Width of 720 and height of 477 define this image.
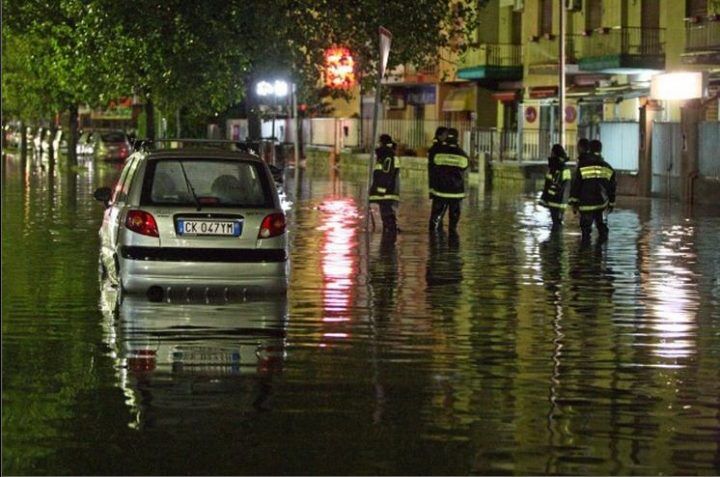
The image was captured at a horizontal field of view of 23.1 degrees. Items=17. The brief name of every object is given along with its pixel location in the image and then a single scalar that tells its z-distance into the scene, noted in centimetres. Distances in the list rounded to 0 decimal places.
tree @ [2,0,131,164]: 3494
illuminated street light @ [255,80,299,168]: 3275
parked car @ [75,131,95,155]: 7781
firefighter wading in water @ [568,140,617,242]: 2522
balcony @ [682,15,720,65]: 4312
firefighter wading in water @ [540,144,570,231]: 2753
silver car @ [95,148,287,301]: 1469
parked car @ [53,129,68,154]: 8246
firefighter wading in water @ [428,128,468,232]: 2609
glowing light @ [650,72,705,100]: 3791
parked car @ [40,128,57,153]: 8669
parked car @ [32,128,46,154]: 9019
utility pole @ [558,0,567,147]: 4000
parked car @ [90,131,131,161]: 7094
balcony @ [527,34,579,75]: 5319
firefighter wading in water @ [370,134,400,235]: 2545
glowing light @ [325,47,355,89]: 3192
